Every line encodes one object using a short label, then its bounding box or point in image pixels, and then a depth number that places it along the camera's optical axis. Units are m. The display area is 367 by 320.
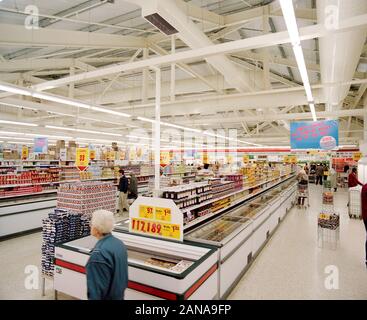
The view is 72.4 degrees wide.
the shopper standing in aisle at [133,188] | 9.59
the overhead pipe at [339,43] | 2.72
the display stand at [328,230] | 6.14
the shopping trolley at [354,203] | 9.07
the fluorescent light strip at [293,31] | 2.25
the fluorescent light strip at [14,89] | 4.61
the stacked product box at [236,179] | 6.07
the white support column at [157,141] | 4.69
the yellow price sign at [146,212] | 3.72
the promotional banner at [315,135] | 7.32
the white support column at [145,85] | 7.29
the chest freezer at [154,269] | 2.73
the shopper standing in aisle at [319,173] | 21.03
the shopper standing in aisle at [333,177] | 15.91
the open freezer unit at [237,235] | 3.66
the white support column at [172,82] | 6.56
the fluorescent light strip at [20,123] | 8.39
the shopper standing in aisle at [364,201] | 4.39
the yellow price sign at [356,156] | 15.50
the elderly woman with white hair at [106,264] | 2.07
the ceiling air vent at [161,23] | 3.06
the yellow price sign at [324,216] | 6.45
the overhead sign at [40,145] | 12.88
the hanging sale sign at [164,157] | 10.60
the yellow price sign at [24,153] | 12.23
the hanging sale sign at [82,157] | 8.71
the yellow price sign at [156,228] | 3.51
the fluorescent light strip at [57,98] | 5.39
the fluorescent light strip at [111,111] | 6.62
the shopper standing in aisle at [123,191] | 9.66
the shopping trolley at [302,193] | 11.36
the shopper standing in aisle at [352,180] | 9.32
